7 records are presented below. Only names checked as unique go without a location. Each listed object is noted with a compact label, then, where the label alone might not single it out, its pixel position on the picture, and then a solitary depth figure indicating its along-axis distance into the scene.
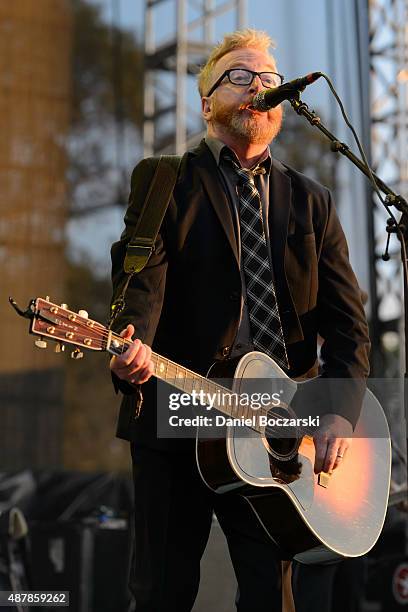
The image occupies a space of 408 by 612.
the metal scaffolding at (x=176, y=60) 14.70
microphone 5.83
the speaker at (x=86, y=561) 9.78
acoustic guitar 5.59
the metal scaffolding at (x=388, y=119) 15.60
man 5.84
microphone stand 6.02
